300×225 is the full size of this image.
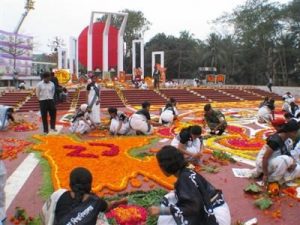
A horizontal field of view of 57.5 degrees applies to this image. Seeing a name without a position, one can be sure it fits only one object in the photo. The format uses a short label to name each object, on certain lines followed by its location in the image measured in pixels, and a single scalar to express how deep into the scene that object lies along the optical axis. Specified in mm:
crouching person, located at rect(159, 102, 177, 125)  10064
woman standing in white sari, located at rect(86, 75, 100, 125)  8926
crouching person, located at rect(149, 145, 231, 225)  2291
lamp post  37850
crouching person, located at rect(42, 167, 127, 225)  2376
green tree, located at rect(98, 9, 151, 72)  44025
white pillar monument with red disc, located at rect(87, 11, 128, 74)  26411
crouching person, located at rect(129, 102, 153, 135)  7859
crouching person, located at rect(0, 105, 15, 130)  8758
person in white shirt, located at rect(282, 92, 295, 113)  12404
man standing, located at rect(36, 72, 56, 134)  7632
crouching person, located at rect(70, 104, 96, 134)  8255
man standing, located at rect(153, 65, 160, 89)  22771
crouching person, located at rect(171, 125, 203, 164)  5105
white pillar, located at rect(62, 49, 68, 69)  32048
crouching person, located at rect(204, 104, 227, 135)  8157
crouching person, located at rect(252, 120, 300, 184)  4125
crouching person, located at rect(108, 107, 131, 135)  7962
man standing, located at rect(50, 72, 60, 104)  11593
